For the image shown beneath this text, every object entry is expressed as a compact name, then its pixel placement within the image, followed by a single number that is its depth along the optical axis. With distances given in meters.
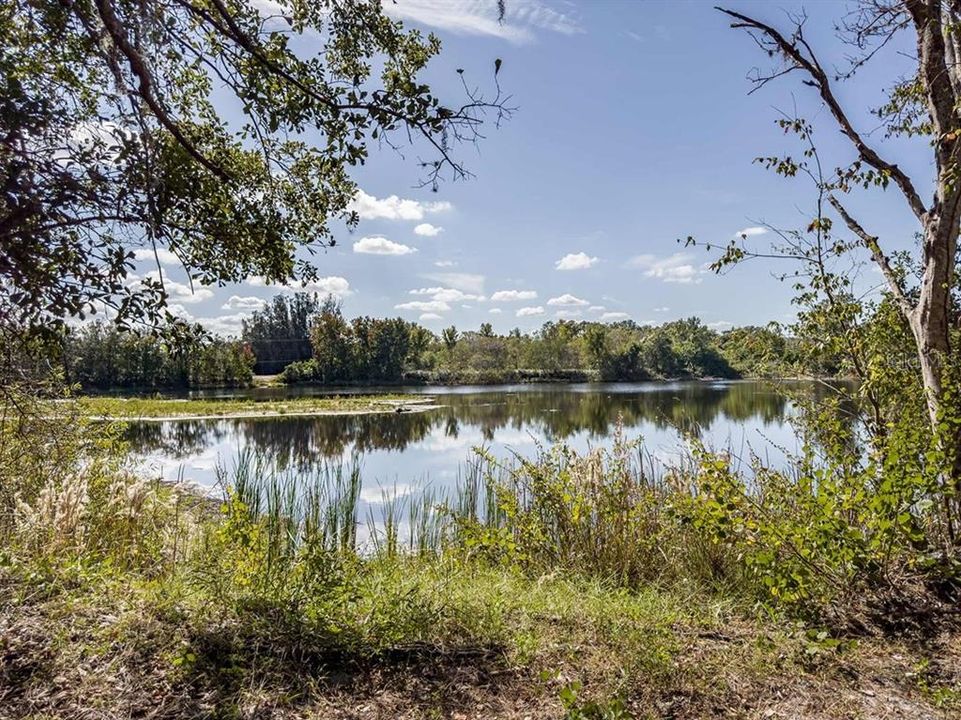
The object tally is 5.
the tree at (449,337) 85.81
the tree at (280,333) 82.38
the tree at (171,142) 2.61
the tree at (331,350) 70.62
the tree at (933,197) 3.82
